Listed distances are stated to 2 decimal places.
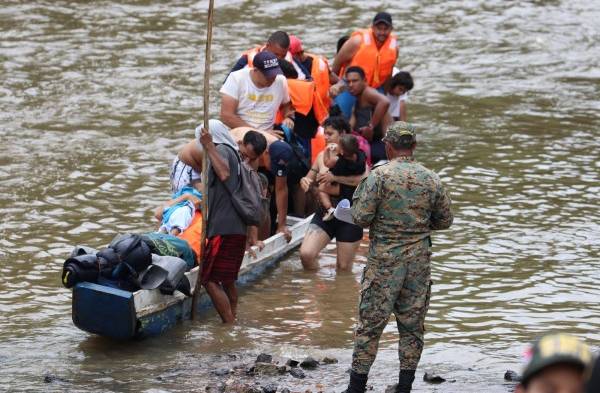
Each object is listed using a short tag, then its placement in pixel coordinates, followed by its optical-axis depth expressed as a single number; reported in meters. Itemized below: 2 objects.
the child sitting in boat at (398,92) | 28.52
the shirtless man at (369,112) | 27.19
